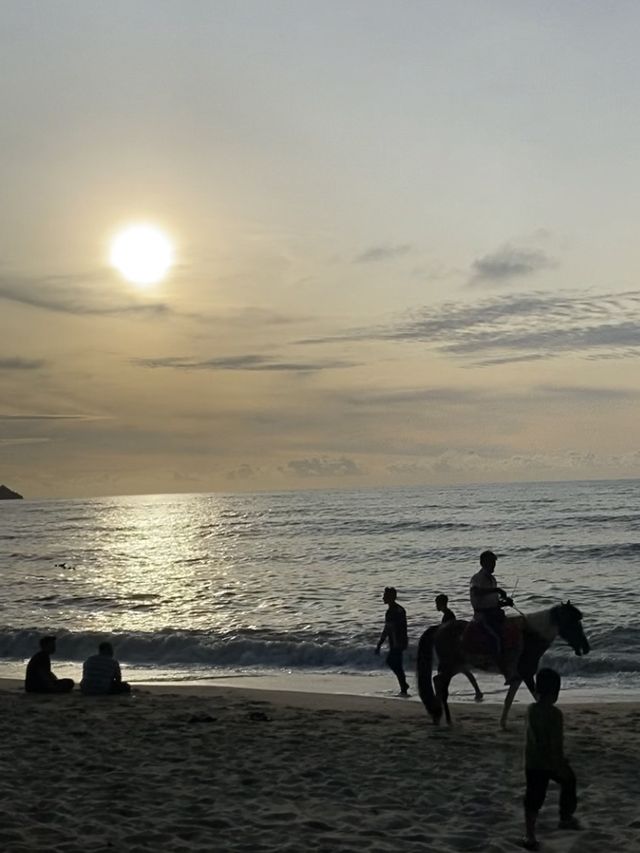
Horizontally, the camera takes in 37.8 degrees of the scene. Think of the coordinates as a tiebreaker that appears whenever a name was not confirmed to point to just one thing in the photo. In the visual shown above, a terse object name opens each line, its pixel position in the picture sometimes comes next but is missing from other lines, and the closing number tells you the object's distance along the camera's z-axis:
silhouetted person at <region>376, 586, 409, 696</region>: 16.77
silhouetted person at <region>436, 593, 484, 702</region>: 13.38
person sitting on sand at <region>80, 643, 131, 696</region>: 15.51
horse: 12.28
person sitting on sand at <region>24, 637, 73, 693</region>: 15.98
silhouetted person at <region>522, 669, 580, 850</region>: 7.85
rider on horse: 12.40
